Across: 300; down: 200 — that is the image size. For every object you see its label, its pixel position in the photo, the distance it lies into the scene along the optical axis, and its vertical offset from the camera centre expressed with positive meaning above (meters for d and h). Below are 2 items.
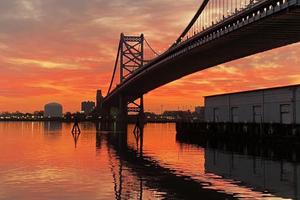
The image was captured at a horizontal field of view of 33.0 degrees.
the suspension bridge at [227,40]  43.83 +9.08
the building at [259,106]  50.91 +1.87
